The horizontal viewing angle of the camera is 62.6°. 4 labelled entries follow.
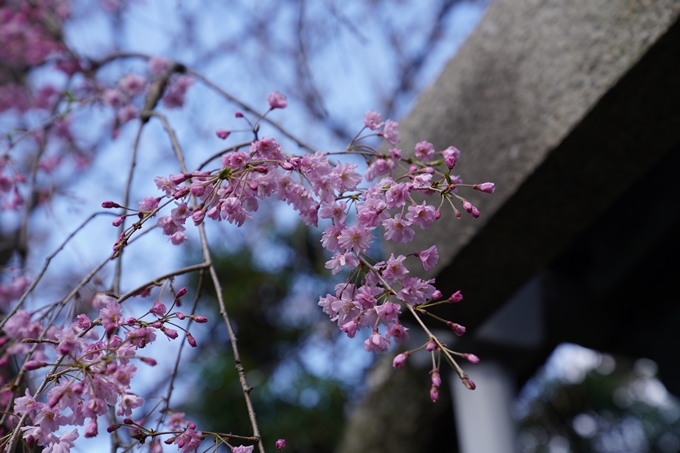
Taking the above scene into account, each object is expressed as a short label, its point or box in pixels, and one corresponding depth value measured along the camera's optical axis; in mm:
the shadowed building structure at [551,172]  1017
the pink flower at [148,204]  743
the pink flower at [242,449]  684
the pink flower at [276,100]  936
